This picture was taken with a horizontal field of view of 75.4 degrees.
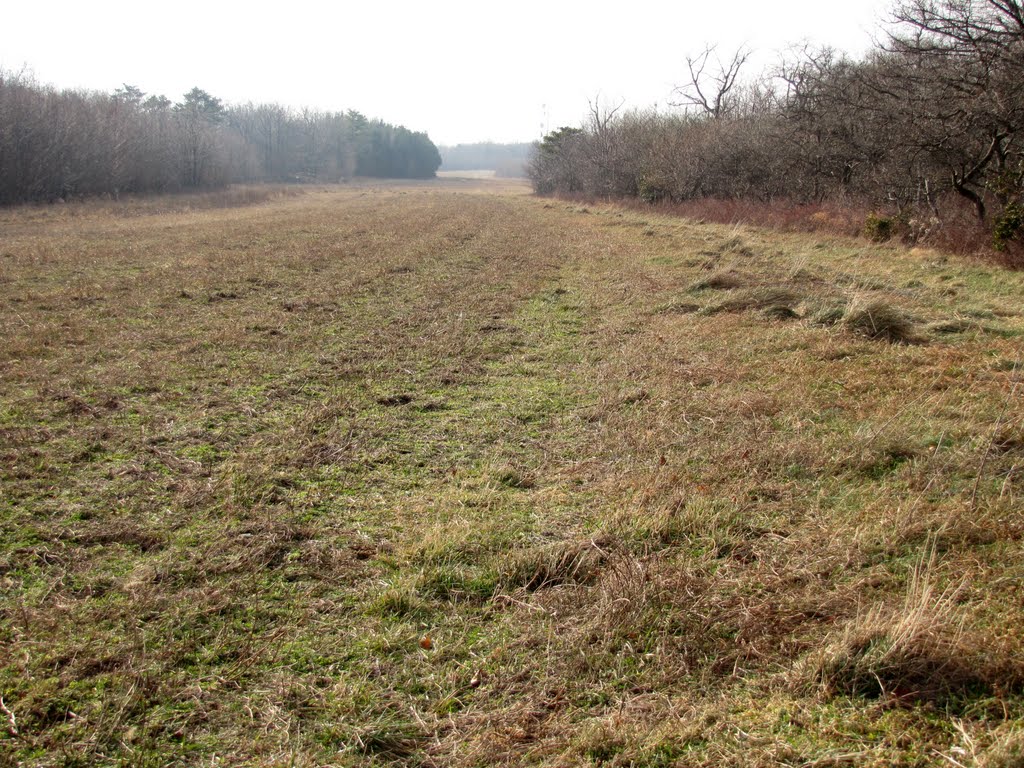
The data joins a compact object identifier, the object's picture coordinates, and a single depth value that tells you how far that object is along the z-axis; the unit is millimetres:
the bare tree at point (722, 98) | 45719
